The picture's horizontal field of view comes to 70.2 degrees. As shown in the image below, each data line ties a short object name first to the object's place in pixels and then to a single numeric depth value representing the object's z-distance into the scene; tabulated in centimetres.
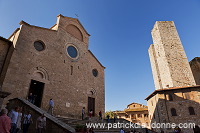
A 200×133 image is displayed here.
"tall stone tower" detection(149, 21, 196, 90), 2275
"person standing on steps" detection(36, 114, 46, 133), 631
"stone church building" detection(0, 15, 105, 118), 1117
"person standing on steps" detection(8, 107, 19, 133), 536
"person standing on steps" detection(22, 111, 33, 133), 658
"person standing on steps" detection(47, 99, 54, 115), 1088
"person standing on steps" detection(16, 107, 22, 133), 587
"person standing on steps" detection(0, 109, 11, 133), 366
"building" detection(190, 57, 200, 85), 2604
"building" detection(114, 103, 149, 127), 3187
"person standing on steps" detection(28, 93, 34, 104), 1080
